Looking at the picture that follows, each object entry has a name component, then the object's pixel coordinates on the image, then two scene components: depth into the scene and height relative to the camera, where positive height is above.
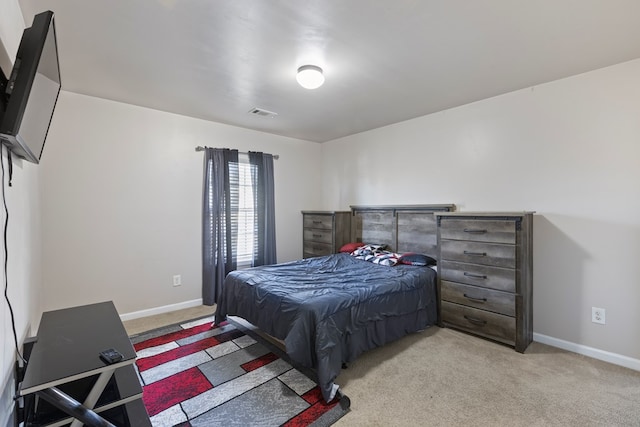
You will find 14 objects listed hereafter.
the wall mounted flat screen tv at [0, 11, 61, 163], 1.08 +0.50
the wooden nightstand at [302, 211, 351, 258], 4.28 -0.29
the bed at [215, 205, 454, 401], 2.02 -0.73
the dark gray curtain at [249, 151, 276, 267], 4.22 +0.07
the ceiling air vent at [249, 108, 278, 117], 3.40 +1.21
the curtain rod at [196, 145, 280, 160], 3.71 +0.86
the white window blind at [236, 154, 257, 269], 4.10 -0.03
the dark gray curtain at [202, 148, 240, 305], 3.72 -0.15
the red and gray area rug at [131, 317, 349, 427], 1.74 -1.21
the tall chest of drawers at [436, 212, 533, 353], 2.53 -0.58
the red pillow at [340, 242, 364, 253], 4.03 -0.48
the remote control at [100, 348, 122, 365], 1.18 -0.59
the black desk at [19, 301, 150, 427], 1.06 -0.63
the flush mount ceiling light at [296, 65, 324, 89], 2.32 +1.11
